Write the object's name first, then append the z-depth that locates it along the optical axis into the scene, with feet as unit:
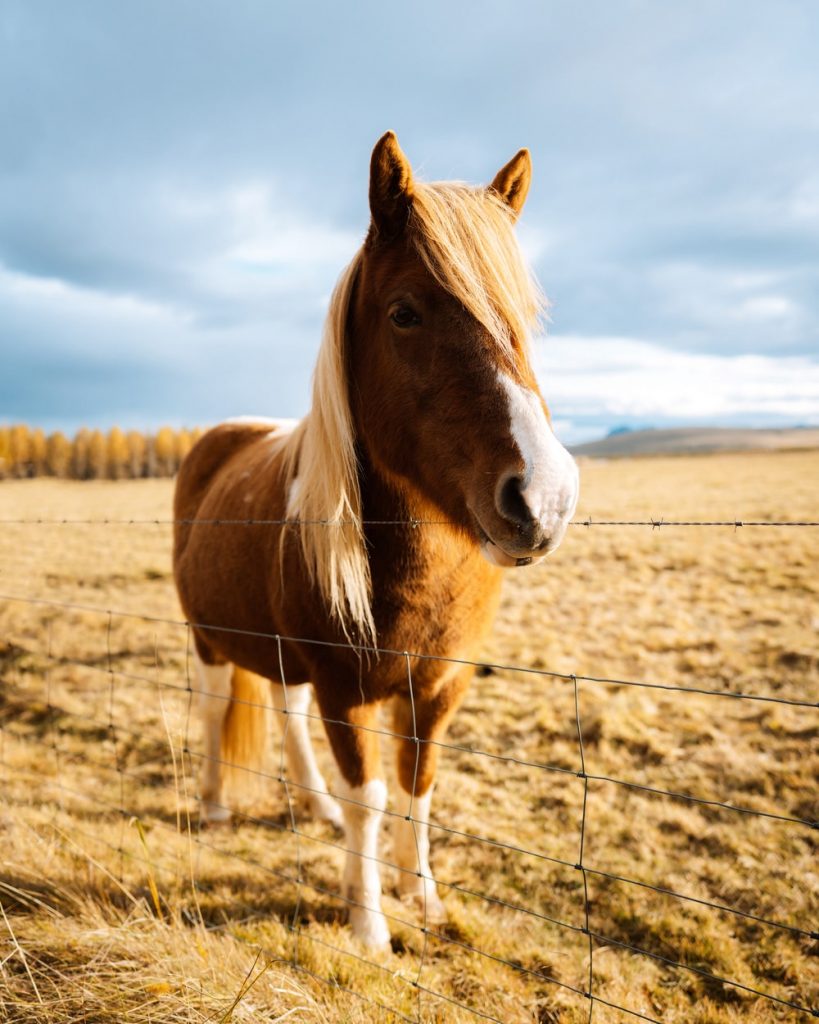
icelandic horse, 5.73
